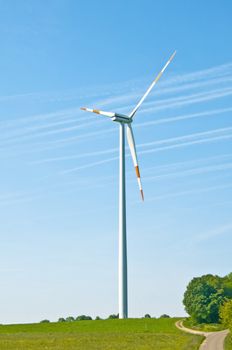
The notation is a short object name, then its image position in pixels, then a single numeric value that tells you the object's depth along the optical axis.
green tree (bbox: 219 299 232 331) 74.73
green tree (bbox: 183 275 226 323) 115.38
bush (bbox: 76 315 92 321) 168.77
